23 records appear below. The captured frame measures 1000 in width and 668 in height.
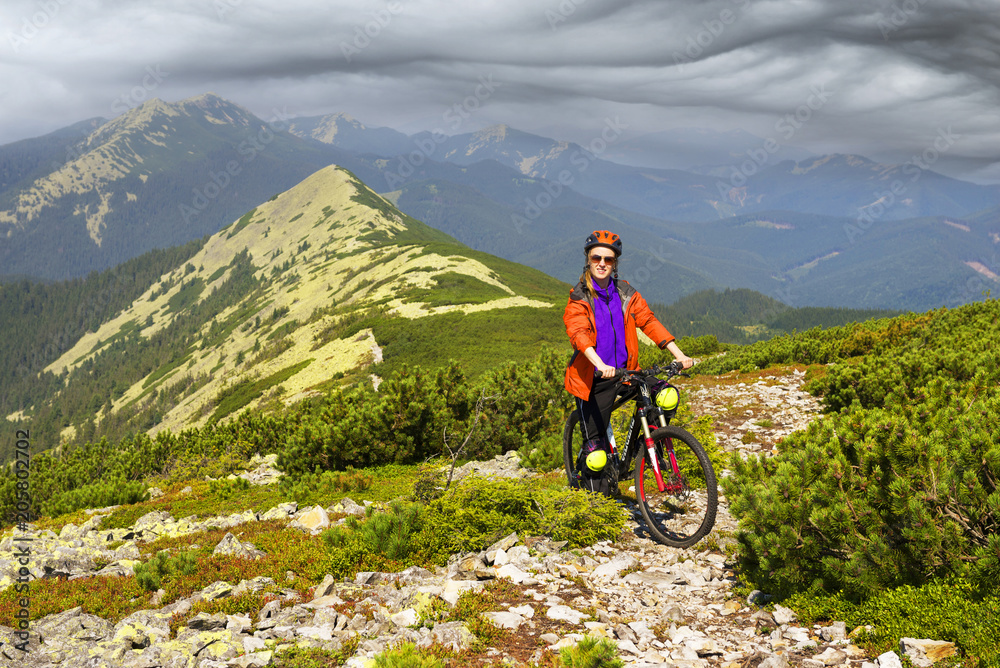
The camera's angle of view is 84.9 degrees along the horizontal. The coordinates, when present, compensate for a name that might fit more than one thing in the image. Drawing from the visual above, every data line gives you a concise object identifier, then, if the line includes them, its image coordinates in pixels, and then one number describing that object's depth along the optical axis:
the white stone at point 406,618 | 5.82
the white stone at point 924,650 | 4.15
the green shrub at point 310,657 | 4.96
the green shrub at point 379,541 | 7.61
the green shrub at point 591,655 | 4.55
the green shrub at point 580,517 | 7.86
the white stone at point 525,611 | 5.88
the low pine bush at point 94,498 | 15.17
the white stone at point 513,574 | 6.68
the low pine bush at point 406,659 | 4.63
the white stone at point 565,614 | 5.72
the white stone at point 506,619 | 5.63
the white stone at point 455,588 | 6.24
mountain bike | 7.14
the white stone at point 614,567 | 6.93
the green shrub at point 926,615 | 4.07
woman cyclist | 7.70
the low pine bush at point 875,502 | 4.72
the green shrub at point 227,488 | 14.95
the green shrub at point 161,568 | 7.32
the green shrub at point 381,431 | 16.84
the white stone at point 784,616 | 5.39
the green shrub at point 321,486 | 13.60
